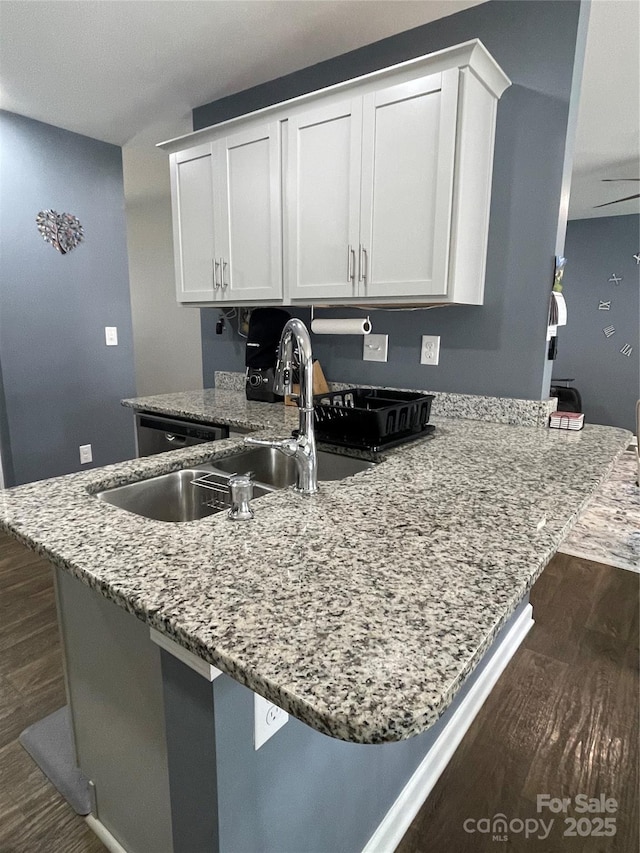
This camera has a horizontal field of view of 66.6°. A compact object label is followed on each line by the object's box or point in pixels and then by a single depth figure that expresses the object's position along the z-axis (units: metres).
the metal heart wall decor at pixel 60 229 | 3.13
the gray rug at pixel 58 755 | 1.40
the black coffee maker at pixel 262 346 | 2.54
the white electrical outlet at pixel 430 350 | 2.16
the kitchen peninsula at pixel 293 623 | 0.57
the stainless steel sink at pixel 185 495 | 1.34
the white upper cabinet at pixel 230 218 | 2.14
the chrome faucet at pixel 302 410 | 1.17
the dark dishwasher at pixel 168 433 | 2.17
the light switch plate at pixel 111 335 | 3.55
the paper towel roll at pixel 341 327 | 2.03
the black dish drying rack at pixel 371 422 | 1.55
